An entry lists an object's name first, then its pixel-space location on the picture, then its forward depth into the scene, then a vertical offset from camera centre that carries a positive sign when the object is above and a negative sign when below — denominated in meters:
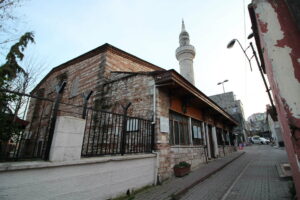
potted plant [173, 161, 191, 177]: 5.89 -0.97
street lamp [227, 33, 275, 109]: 5.45 +2.94
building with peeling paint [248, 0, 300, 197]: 1.92 +1.29
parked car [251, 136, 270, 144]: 35.36 +0.91
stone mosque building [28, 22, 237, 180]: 5.84 +2.14
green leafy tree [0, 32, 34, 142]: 3.65 +2.76
